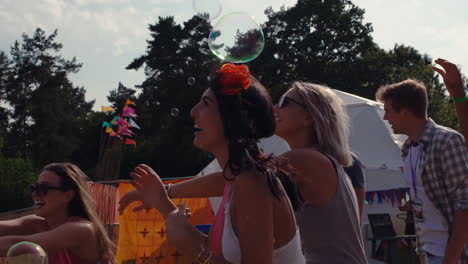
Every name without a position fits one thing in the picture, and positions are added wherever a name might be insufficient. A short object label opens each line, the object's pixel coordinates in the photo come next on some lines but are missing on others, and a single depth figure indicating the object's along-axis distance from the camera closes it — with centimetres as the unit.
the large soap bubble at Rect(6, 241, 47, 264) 277
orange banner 808
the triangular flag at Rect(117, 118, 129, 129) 2047
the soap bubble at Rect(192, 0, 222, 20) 514
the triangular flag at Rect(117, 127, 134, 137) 2019
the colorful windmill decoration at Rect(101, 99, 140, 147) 2022
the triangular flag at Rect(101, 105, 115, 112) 2286
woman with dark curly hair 188
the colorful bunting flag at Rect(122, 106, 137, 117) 2022
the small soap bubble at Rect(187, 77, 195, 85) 475
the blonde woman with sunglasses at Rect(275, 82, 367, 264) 243
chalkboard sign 837
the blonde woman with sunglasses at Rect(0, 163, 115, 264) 343
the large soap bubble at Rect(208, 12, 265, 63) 428
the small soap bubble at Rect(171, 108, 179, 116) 589
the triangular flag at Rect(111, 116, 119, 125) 2035
